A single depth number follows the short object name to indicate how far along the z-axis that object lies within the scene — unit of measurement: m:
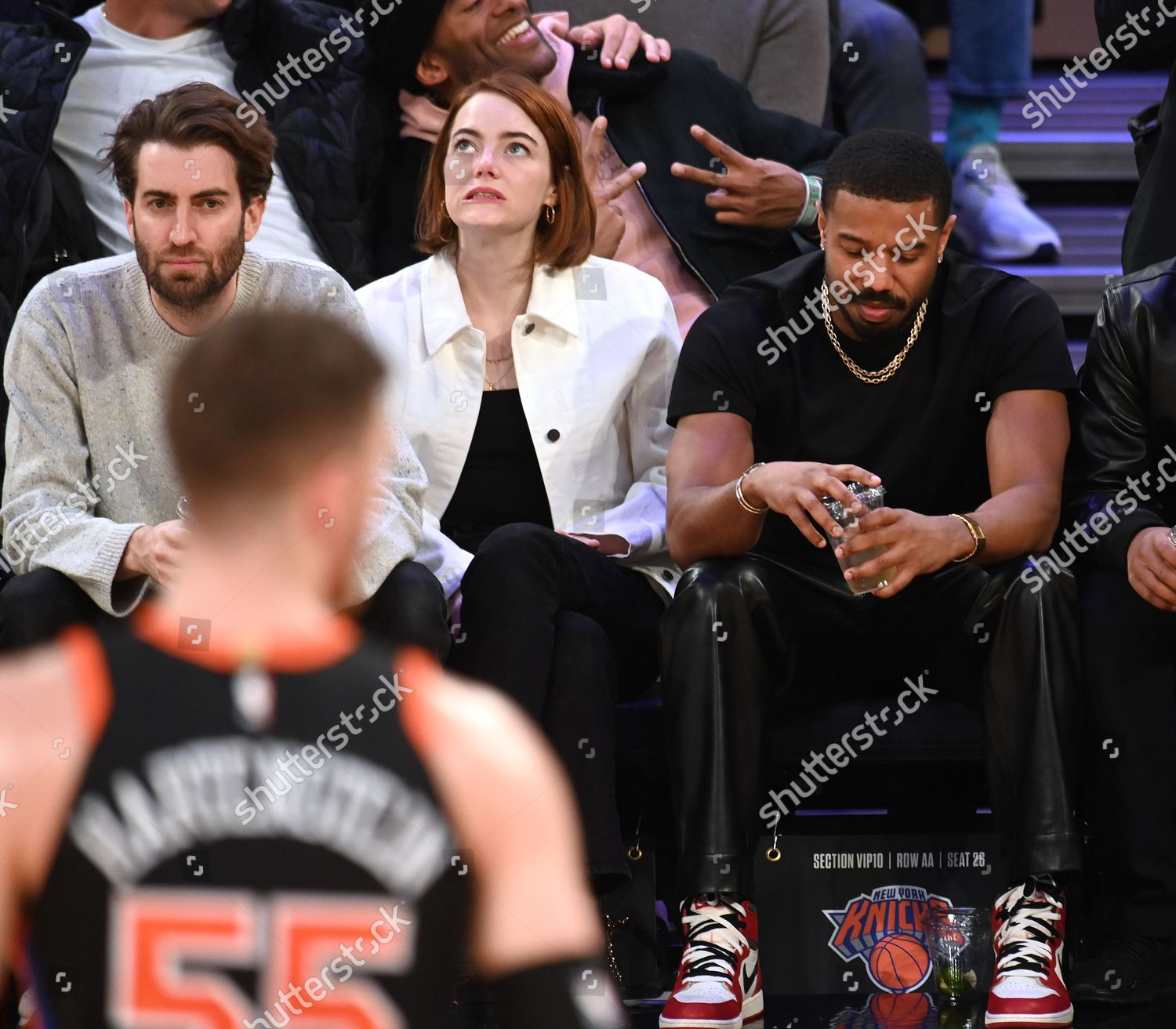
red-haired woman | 5.96
